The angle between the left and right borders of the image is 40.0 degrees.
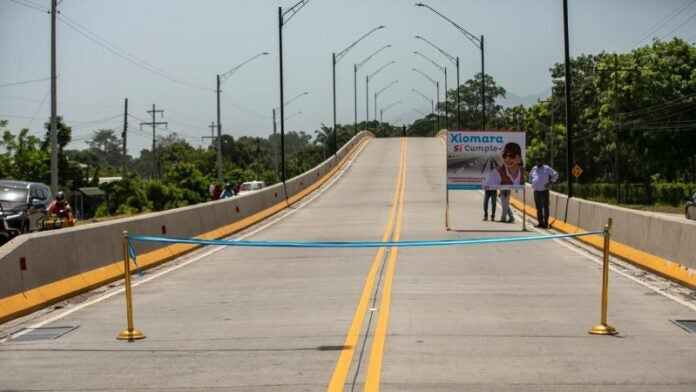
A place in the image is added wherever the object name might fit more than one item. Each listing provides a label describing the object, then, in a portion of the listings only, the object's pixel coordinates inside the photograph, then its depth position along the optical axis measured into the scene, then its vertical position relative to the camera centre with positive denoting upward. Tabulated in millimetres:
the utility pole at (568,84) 27234 +2575
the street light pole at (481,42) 38134 +5931
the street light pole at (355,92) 88406 +7782
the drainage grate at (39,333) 10578 -1785
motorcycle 21828 -1042
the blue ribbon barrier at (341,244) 11727 -885
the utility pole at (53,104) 35906 +2751
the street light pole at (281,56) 39056 +5159
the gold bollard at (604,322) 10125 -1605
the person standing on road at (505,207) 27484 -984
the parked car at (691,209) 32906 -1272
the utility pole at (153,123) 114681 +6288
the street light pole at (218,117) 69231 +4234
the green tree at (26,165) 76250 +892
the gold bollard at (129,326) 10297 -1634
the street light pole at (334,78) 65312 +6807
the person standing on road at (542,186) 24953 -341
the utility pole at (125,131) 89312 +4164
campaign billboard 26344 +394
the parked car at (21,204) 21062 -652
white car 73138 -871
